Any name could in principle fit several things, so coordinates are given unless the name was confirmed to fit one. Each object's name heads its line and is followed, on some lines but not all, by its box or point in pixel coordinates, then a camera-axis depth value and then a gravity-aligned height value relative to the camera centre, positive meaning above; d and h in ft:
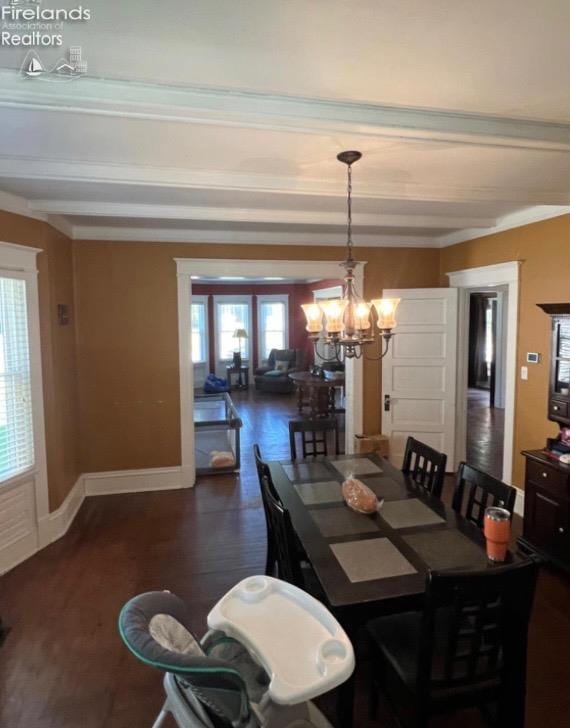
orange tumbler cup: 6.25 -2.82
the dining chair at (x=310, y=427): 11.96 -2.50
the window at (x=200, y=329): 35.78 +0.52
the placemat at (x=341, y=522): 7.49 -3.30
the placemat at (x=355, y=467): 10.19 -3.14
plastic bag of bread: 8.09 -3.03
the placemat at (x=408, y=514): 7.76 -3.26
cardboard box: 16.42 -4.08
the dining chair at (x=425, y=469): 9.34 -3.00
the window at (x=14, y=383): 10.67 -1.17
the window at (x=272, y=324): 37.14 +0.94
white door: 16.30 -1.37
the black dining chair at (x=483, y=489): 7.41 -2.78
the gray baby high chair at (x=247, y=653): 4.17 -3.42
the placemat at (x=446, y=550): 6.49 -3.33
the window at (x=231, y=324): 36.58 +0.94
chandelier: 8.64 +0.33
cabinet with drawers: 10.07 -4.16
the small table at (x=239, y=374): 35.81 -3.22
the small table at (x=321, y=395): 24.45 -3.36
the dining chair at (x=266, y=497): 8.36 -3.07
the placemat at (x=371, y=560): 6.30 -3.36
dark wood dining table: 5.85 -3.33
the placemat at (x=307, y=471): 9.93 -3.16
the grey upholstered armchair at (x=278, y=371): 34.01 -2.79
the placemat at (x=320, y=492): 8.73 -3.23
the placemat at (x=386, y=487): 8.89 -3.20
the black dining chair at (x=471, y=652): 5.02 -4.03
